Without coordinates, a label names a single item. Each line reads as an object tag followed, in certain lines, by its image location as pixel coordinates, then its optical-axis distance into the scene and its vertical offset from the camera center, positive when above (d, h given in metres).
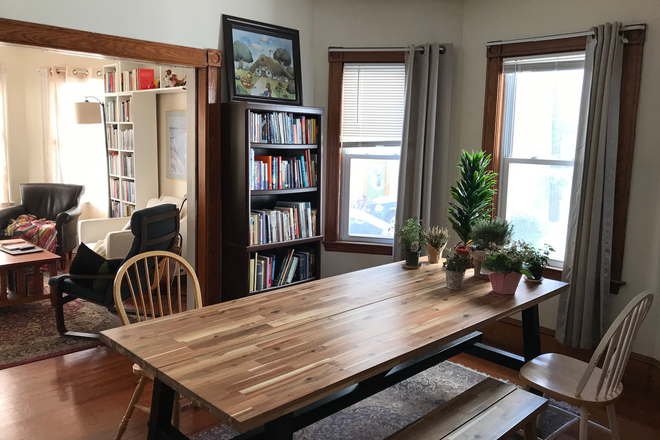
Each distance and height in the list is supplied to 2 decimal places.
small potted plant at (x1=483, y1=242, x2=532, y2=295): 2.60 -0.53
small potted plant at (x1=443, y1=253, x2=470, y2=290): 2.66 -0.56
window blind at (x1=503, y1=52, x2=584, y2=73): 3.66 +0.67
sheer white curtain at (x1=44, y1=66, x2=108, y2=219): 7.02 +0.06
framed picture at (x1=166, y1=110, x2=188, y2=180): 5.64 +0.04
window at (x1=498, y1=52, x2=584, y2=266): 3.77 +0.10
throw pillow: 3.92 -0.88
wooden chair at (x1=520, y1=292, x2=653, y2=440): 2.25 -1.00
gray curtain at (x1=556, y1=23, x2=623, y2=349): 3.35 -0.22
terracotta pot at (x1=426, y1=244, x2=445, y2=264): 3.23 -0.59
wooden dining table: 1.60 -0.68
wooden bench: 2.02 -1.03
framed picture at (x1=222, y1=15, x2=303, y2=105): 3.84 +0.66
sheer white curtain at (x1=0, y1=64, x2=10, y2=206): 6.86 -0.01
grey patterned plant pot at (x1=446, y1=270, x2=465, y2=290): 2.68 -0.62
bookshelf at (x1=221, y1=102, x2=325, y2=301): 3.73 -0.31
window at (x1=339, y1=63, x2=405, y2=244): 4.38 +0.04
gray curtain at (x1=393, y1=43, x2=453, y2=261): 4.14 +0.18
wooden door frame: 3.23 +0.18
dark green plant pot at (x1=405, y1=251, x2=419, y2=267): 3.09 -0.60
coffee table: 4.36 -1.06
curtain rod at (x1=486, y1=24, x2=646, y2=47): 3.28 +0.83
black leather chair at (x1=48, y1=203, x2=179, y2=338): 3.82 -0.89
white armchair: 4.84 -0.87
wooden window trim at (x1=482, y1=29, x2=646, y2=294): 3.33 +0.32
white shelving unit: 5.99 +0.09
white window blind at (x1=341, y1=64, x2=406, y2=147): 4.36 +0.41
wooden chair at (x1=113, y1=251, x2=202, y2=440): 2.35 -0.73
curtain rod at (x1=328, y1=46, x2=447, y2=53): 4.24 +0.83
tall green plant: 3.32 -0.23
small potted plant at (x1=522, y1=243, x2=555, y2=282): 2.80 -0.55
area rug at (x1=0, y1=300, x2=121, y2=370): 3.71 -1.43
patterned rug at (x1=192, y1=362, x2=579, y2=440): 2.84 -1.47
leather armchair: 6.33 -0.67
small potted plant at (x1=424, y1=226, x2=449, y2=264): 3.19 -0.51
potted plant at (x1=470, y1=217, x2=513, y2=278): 2.85 -0.43
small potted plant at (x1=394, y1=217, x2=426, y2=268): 3.04 -0.49
